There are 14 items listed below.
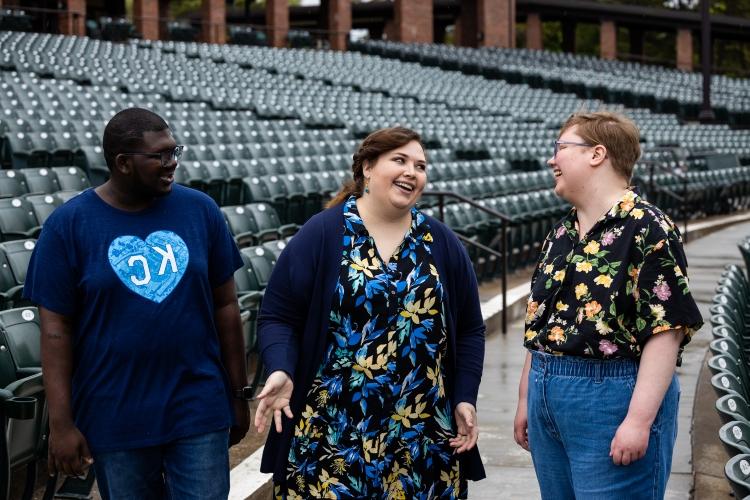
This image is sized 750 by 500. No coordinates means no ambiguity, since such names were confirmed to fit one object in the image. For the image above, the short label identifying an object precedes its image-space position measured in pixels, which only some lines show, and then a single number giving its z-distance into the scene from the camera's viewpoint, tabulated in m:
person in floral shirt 3.26
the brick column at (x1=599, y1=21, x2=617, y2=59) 54.03
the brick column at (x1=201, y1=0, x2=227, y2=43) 38.75
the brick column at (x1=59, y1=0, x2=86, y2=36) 35.09
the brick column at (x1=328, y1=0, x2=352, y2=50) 43.00
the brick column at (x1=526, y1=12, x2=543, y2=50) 53.00
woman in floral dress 3.45
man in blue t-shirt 3.25
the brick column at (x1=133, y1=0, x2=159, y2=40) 36.81
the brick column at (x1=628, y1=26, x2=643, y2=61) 58.59
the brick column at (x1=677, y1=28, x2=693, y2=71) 55.88
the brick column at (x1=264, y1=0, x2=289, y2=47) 40.88
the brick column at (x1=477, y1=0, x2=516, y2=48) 49.84
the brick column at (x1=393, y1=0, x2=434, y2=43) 46.03
